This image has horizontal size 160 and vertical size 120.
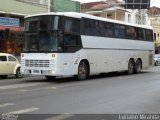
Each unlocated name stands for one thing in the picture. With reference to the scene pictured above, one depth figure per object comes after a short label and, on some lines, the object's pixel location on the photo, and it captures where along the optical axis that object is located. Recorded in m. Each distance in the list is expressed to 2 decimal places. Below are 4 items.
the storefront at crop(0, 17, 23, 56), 34.34
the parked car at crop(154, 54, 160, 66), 52.03
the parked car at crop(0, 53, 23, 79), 25.05
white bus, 21.30
